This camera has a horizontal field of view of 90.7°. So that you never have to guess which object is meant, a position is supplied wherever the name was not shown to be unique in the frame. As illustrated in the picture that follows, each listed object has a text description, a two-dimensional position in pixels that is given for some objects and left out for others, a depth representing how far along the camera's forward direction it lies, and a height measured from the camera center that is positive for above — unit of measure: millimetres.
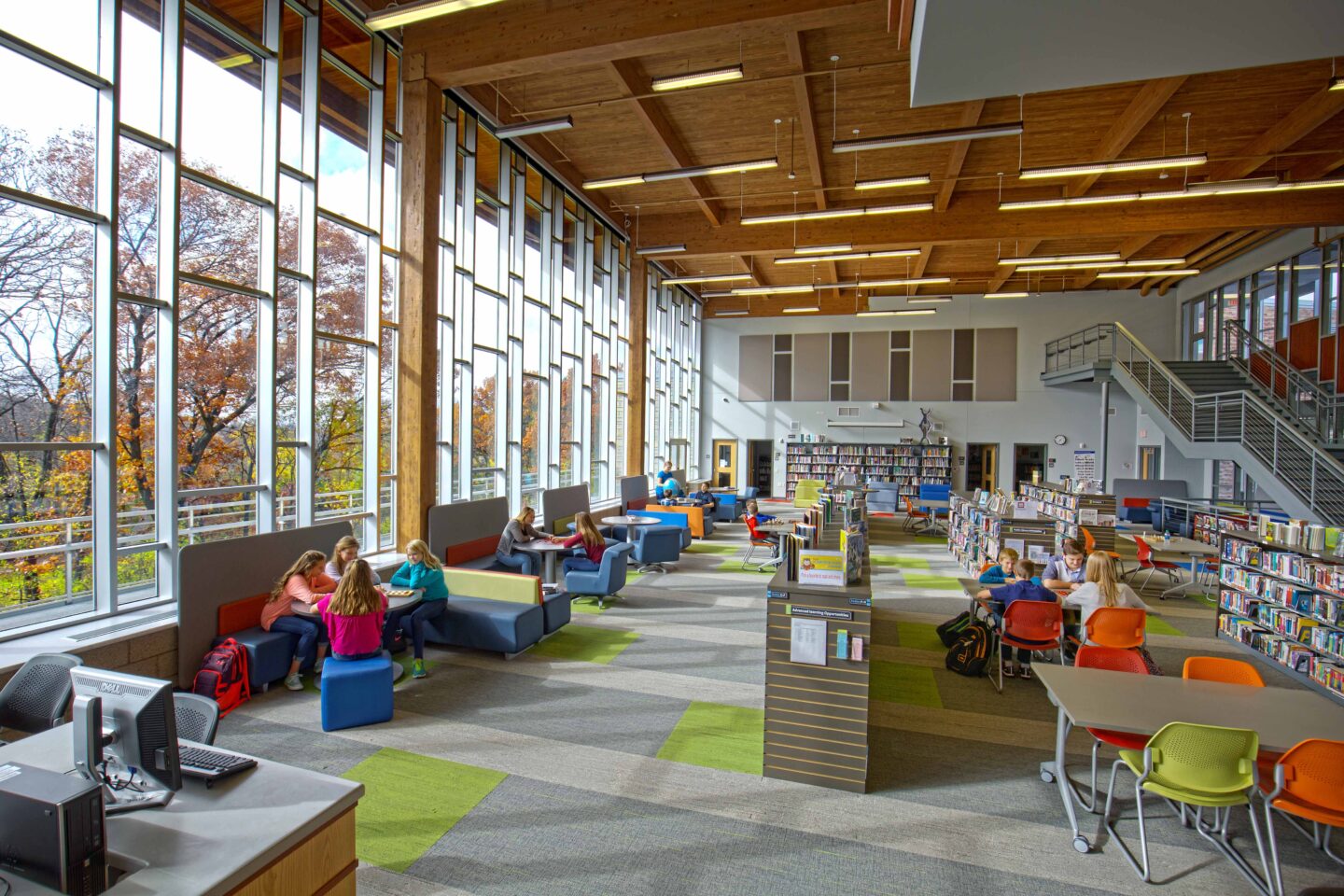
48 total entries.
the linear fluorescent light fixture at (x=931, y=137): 7414 +3637
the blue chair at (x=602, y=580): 8062 -1629
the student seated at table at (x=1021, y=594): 5773 -1247
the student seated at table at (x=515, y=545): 8359 -1259
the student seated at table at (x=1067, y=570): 6357 -1189
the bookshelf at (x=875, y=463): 19922 -393
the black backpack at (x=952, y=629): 6543 -1802
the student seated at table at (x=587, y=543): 8359 -1231
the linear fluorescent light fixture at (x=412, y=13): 5484 +3648
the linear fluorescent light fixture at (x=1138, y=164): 8094 +3555
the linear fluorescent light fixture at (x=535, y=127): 7645 +3773
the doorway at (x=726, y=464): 22016 -522
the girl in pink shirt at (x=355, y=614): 4777 -1240
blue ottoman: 4598 -1753
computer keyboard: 2312 -1155
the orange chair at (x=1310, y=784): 2910 -1470
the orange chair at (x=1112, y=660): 4098 -1291
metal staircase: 9367 +700
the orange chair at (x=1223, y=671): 3895 -1295
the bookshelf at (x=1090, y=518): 9680 -972
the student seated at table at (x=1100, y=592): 5535 -1173
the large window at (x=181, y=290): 4527 +1263
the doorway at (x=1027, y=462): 19625 -303
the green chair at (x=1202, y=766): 3033 -1452
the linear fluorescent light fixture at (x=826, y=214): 9734 +3642
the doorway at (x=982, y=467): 19875 -468
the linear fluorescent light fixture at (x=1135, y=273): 14883 +4310
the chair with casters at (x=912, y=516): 15789 -1648
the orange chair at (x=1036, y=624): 5598 -1464
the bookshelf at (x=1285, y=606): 5738 -1467
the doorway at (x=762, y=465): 21938 -535
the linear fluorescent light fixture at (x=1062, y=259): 13078 +3895
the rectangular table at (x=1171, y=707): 3238 -1327
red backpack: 4910 -1763
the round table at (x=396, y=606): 5391 -1348
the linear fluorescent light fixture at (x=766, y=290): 15515 +3955
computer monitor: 2090 -912
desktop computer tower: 1666 -1005
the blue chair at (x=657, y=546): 10398 -1564
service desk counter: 1843 -1197
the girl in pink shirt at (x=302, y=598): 5438 -1325
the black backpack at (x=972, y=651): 5965 -1823
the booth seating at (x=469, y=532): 7988 -1112
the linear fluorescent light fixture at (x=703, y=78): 6656 +3771
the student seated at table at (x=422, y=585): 5898 -1289
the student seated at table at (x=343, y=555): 5930 -1006
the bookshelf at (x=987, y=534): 8734 -1179
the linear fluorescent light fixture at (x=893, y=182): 8852 +3644
